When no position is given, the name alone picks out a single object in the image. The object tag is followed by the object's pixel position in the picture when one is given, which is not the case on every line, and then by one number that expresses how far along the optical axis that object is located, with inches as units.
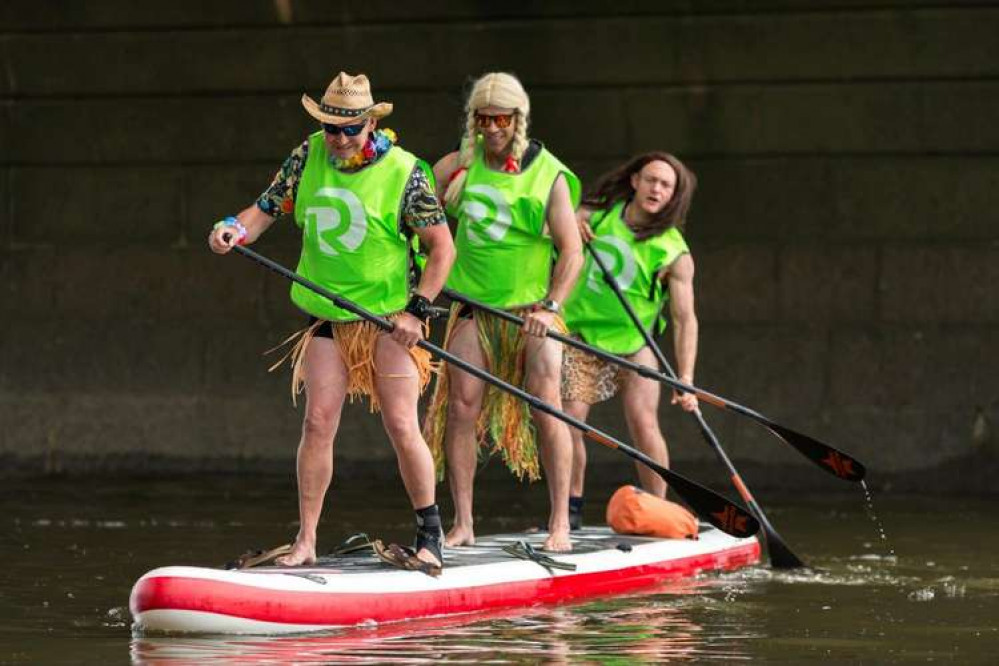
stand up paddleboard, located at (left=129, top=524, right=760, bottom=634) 669.3
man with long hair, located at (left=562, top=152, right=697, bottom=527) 908.6
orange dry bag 884.0
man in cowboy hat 727.1
